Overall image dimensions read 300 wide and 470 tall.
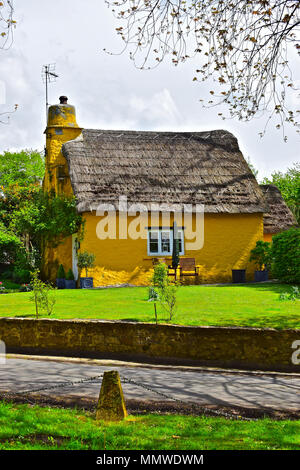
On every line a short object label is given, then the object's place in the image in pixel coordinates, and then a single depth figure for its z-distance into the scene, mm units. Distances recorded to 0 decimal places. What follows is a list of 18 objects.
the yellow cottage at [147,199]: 24234
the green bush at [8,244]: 32156
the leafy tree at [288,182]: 48281
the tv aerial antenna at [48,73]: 30859
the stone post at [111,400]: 6027
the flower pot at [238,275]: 25031
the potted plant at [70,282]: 24344
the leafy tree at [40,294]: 13653
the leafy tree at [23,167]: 45938
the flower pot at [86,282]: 23281
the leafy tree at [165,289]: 12602
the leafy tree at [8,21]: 7570
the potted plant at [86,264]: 22984
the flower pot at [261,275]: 24891
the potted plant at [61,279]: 24828
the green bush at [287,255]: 20266
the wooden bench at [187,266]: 24266
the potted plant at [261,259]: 24938
